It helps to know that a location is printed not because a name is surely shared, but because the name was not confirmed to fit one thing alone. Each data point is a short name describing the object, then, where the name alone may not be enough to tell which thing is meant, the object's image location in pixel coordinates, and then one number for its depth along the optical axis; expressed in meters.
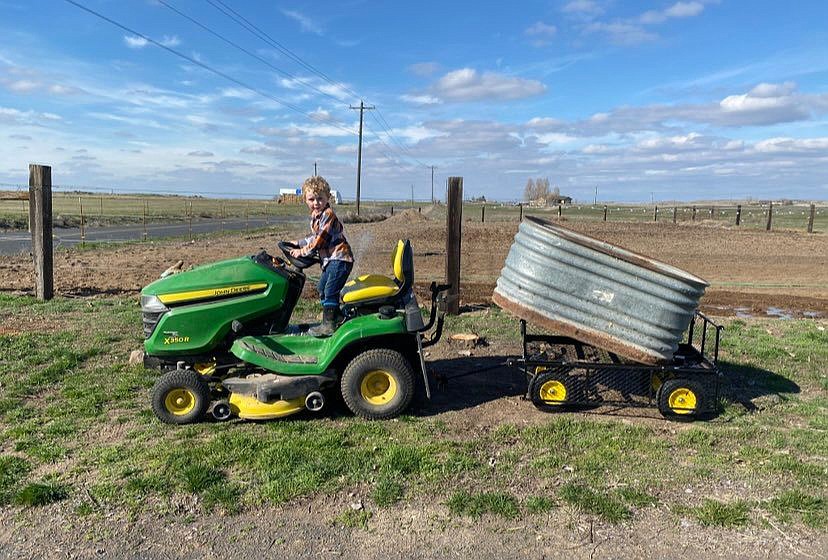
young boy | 5.06
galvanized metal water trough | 4.56
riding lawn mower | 4.68
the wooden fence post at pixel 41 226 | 9.62
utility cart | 4.88
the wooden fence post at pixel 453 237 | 8.70
